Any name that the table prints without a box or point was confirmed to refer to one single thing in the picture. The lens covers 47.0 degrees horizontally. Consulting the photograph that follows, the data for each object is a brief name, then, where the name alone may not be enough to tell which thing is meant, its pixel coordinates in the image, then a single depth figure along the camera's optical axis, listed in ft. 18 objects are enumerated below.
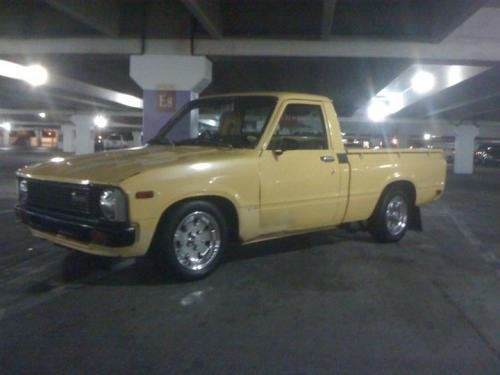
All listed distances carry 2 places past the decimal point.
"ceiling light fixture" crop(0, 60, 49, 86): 60.18
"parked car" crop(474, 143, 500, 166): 147.23
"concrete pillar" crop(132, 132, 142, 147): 185.33
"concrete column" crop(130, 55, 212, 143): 40.75
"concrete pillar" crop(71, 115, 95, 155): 125.18
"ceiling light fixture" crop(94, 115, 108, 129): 133.28
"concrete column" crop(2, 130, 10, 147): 257.83
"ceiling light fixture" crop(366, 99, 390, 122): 96.15
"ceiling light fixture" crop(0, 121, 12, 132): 209.92
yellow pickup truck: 17.25
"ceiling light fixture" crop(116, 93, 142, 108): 92.08
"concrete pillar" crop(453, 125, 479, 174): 113.39
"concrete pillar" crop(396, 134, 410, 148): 157.16
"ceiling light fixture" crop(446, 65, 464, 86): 54.39
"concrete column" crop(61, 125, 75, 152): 192.06
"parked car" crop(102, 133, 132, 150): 171.16
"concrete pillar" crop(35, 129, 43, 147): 278.13
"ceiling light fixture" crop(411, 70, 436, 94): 62.27
